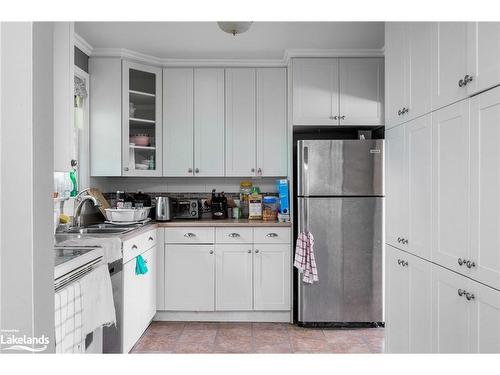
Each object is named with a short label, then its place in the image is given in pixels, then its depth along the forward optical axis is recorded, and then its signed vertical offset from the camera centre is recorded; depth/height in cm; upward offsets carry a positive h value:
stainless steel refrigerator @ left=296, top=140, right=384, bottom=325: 296 -33
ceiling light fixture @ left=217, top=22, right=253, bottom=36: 165 +76
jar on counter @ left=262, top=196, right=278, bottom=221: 334 -22
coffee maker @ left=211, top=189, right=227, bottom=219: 346 -21
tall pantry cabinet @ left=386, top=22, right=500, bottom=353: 116 -2
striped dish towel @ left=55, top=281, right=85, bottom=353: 129 -53
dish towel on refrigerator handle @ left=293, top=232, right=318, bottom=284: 295 -60
